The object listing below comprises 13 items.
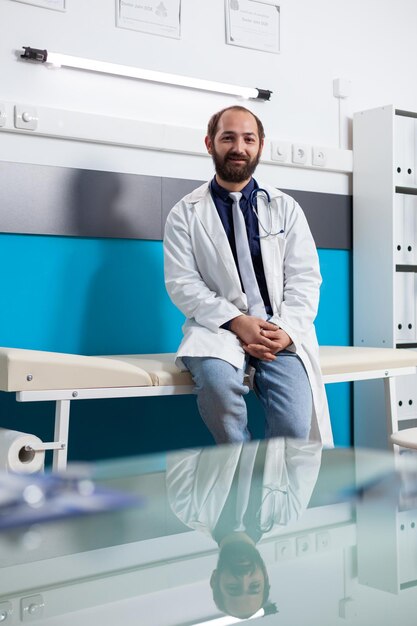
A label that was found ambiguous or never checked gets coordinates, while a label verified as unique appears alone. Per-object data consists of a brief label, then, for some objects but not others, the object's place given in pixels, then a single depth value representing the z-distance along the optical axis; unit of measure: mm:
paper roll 2004
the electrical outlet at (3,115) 2666
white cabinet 3410
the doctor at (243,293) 2426
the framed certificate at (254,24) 3260
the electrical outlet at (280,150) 3303
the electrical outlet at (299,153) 3367
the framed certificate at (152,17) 2979
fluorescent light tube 2764
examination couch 2088
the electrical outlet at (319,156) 3434
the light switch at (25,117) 2701
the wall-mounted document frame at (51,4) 2784
